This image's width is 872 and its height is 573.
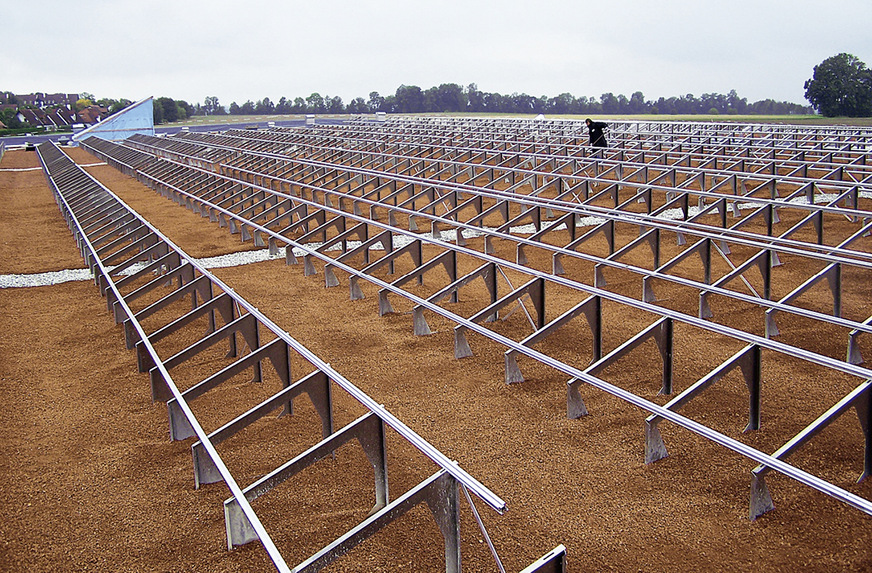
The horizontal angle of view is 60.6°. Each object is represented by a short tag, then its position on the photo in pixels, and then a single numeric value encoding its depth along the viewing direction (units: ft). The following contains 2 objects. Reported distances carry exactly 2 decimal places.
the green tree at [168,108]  338.13
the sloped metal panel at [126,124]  228.63
